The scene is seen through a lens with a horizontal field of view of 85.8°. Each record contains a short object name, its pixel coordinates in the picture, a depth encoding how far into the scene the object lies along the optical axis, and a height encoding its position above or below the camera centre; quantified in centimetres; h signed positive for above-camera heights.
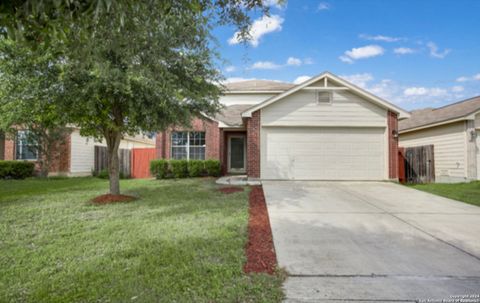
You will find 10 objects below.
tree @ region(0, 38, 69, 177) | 587 +173
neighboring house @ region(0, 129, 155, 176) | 1501 +37
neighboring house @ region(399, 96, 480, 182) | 1098 +97
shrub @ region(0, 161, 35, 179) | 1403 -55
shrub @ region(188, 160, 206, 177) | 1368 -44
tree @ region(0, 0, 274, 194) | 200 +162
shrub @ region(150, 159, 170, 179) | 1354 -48
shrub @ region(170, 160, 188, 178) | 1360 -44
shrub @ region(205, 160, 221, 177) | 1377 -44
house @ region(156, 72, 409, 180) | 1093 +101
